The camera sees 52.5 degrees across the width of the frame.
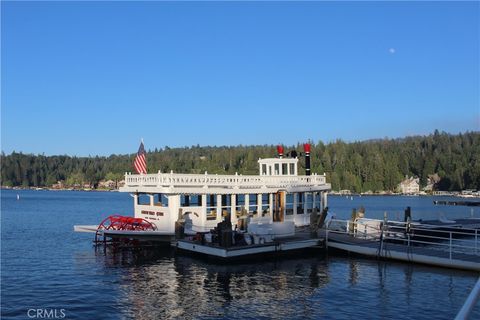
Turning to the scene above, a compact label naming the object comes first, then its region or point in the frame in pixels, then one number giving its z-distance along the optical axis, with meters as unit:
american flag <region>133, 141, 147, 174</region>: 30.68
